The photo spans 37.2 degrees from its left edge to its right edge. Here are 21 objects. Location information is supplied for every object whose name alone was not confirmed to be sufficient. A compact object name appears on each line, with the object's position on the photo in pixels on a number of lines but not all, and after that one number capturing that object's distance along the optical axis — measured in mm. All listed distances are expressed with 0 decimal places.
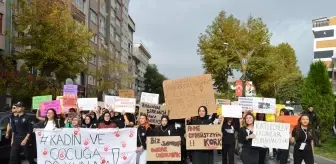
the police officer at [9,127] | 11375
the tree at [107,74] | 51969
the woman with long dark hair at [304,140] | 9758
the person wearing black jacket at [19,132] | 11156
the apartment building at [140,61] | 115744
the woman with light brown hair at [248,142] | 9141
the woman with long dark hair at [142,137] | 10420
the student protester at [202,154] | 10289
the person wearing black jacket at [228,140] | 12688
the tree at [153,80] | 98750
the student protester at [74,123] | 11182
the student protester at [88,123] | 12461
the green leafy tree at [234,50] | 46031
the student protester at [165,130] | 10773
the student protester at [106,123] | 11242
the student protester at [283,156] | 12703
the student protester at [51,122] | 10633
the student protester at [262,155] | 9883
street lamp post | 36494
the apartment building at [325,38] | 97125
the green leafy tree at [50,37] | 28719
